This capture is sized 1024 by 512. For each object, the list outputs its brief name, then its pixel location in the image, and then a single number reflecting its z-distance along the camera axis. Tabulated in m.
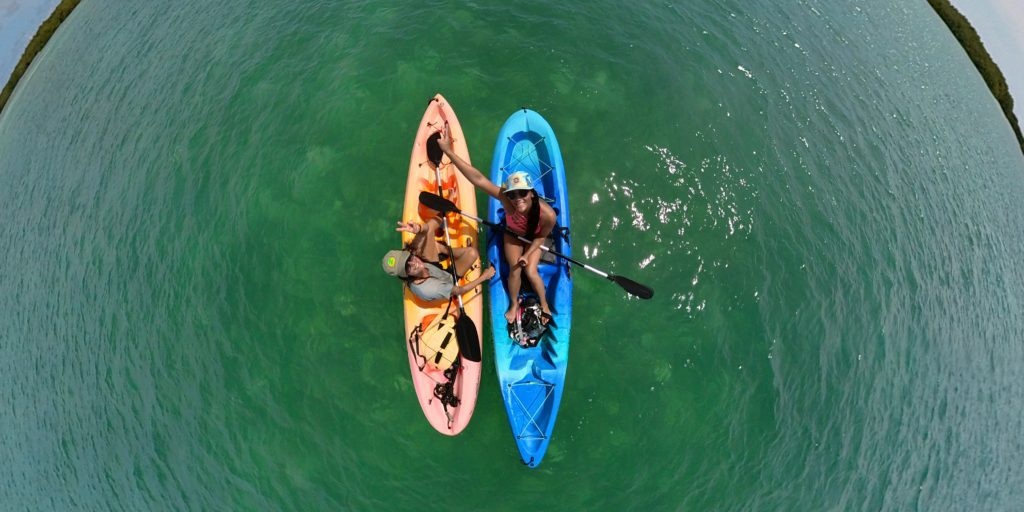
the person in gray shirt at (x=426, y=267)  7.01
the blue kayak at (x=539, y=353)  7.32
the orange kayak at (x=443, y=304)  7.26
